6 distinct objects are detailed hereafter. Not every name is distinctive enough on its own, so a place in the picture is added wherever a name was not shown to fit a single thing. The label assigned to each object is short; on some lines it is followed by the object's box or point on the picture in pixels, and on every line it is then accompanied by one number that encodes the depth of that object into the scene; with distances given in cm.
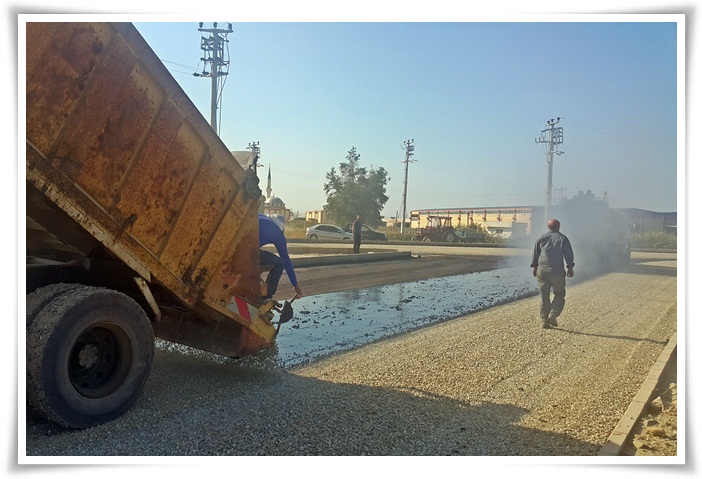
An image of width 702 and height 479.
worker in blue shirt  580
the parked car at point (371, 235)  4300
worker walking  874
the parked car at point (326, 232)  3916
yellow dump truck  384
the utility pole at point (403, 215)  3870
